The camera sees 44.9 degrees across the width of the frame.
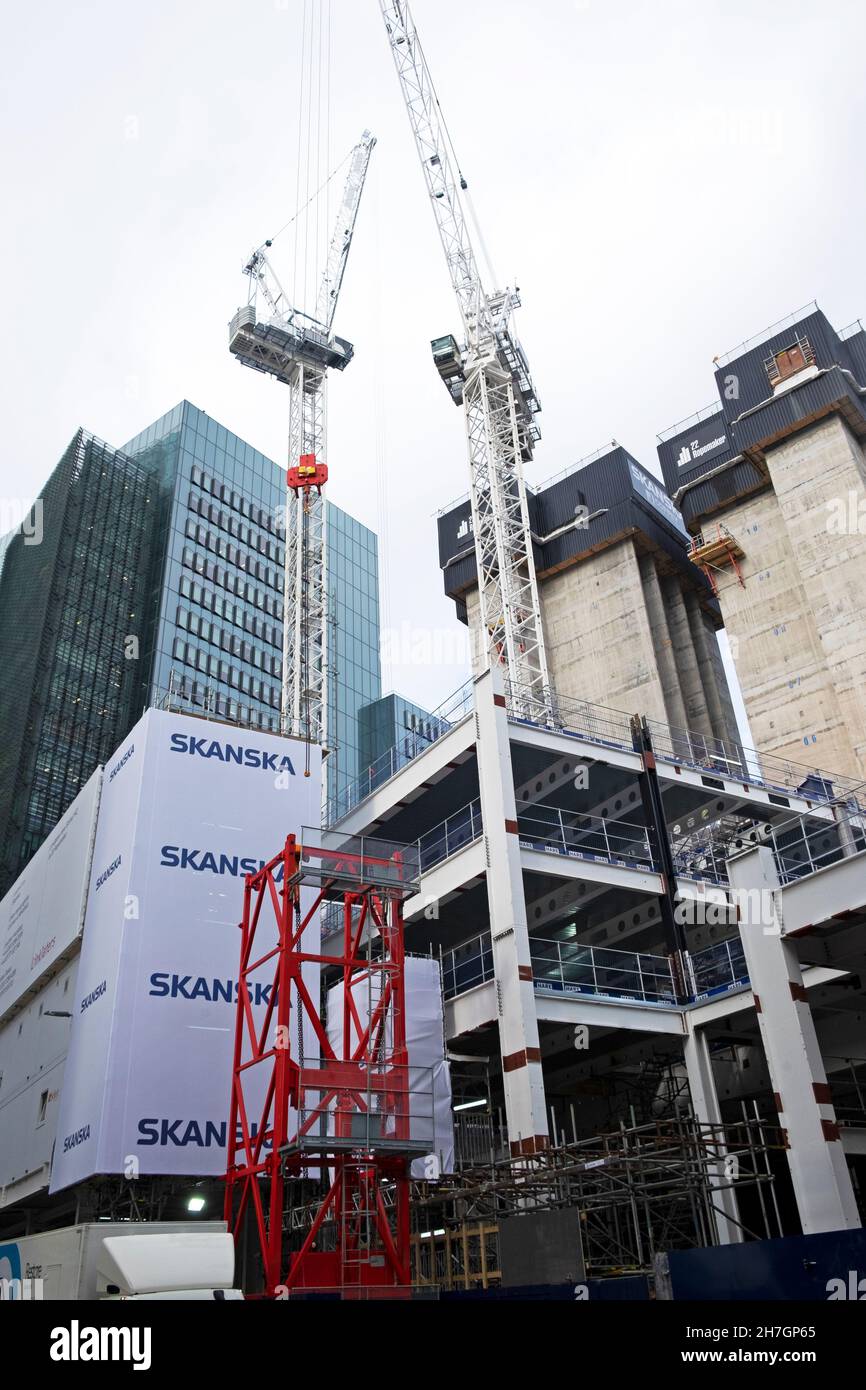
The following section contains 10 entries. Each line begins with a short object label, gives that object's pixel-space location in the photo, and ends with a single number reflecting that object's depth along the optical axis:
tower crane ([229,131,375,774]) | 74.81
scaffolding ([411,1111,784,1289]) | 21.61
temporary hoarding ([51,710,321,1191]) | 27.83
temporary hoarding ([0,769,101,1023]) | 36.06
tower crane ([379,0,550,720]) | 63.97
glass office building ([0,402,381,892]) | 82.62
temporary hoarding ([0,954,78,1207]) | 33.62
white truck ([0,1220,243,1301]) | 15.44
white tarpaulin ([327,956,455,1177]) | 28.73
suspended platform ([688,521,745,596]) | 70.19
